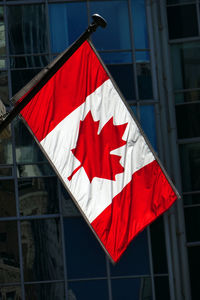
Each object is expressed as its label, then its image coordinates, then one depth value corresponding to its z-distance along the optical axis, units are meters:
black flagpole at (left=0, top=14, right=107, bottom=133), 17.31
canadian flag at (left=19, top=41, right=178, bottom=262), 23.08
